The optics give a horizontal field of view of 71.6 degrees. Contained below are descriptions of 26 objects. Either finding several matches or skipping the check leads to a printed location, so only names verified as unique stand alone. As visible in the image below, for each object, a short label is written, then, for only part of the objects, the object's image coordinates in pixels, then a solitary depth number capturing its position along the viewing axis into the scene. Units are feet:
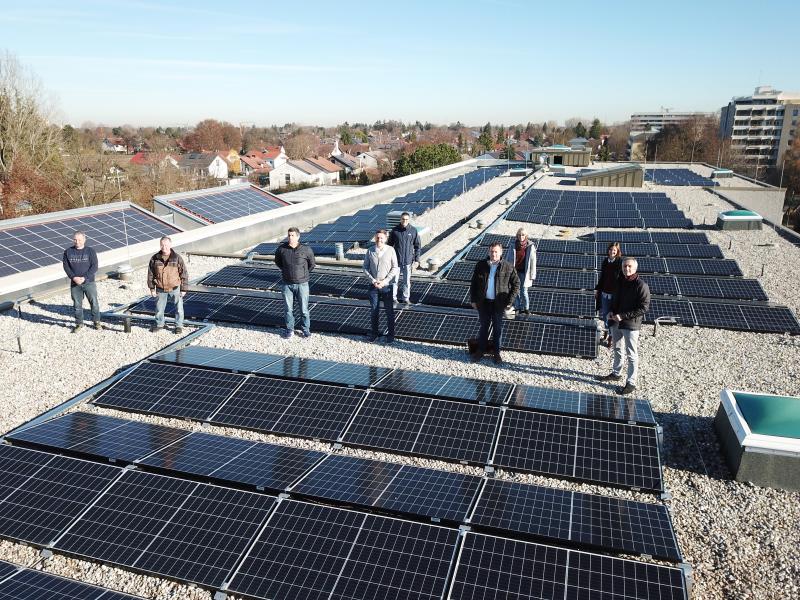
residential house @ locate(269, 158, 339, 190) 309.83
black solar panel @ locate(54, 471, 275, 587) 17.60
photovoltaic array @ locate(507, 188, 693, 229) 80.84
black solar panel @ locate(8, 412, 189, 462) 22.95
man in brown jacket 37.37
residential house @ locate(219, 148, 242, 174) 357.61
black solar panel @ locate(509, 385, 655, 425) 24.45
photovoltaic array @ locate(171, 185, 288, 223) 82.74
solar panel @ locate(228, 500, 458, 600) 16.31
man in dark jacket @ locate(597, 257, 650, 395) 27.89
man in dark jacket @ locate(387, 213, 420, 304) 41.50
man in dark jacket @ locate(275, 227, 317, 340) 35.99
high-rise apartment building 361.51
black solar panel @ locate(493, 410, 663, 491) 21.39
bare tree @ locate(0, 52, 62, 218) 136.05
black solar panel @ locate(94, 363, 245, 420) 26.84
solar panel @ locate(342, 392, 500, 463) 23.22
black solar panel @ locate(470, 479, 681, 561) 17.74
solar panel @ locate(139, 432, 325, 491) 20.96
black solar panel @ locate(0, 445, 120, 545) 19.30
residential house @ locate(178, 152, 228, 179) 309.81
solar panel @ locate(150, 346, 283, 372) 29.99
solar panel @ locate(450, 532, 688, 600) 15.79
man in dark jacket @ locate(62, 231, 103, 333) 37.42
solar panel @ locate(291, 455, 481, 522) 19.31
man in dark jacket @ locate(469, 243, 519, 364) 31.50
